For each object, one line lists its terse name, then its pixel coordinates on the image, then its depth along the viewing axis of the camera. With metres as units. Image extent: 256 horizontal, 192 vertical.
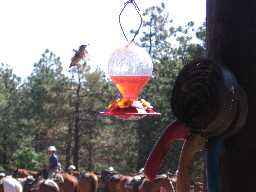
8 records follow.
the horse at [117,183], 16.14
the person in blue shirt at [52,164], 16.12
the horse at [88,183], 18.00
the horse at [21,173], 20.20
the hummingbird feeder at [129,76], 2.71
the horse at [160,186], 14.02
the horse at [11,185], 14.62
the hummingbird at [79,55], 6.57
